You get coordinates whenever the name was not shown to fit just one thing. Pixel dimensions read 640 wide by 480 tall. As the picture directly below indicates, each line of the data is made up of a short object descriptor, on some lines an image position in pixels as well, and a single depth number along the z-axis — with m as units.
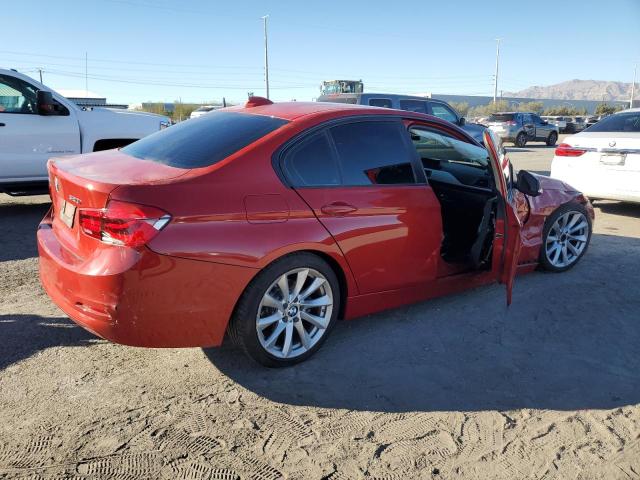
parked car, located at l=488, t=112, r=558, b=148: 23.81
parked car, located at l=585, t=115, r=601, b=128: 39.42
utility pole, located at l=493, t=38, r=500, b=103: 64.82
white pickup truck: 6.99
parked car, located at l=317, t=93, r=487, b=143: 12.29
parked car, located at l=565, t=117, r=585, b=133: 37.14
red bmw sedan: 2.81
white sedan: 7.22
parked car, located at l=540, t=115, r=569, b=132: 37.34
